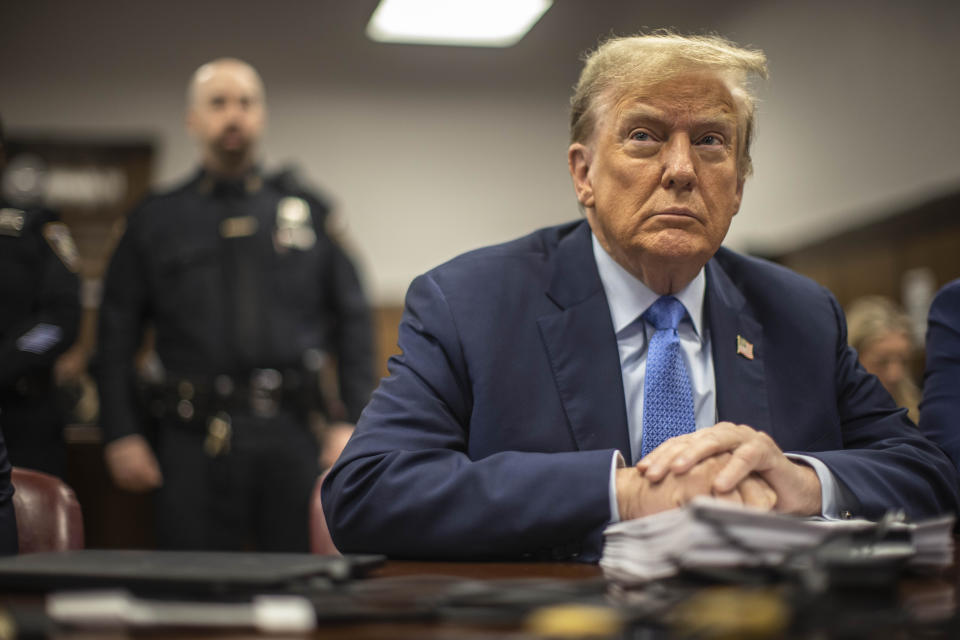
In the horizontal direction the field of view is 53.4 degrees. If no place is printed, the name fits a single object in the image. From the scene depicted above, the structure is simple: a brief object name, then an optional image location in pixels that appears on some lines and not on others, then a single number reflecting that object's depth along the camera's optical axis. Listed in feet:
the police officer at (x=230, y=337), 9.66
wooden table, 2.34
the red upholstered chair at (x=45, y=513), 4.50
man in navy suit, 4.09
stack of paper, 2.94
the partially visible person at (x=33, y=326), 8.68
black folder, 2.78
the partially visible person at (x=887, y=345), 12.44
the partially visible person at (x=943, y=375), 5.31
